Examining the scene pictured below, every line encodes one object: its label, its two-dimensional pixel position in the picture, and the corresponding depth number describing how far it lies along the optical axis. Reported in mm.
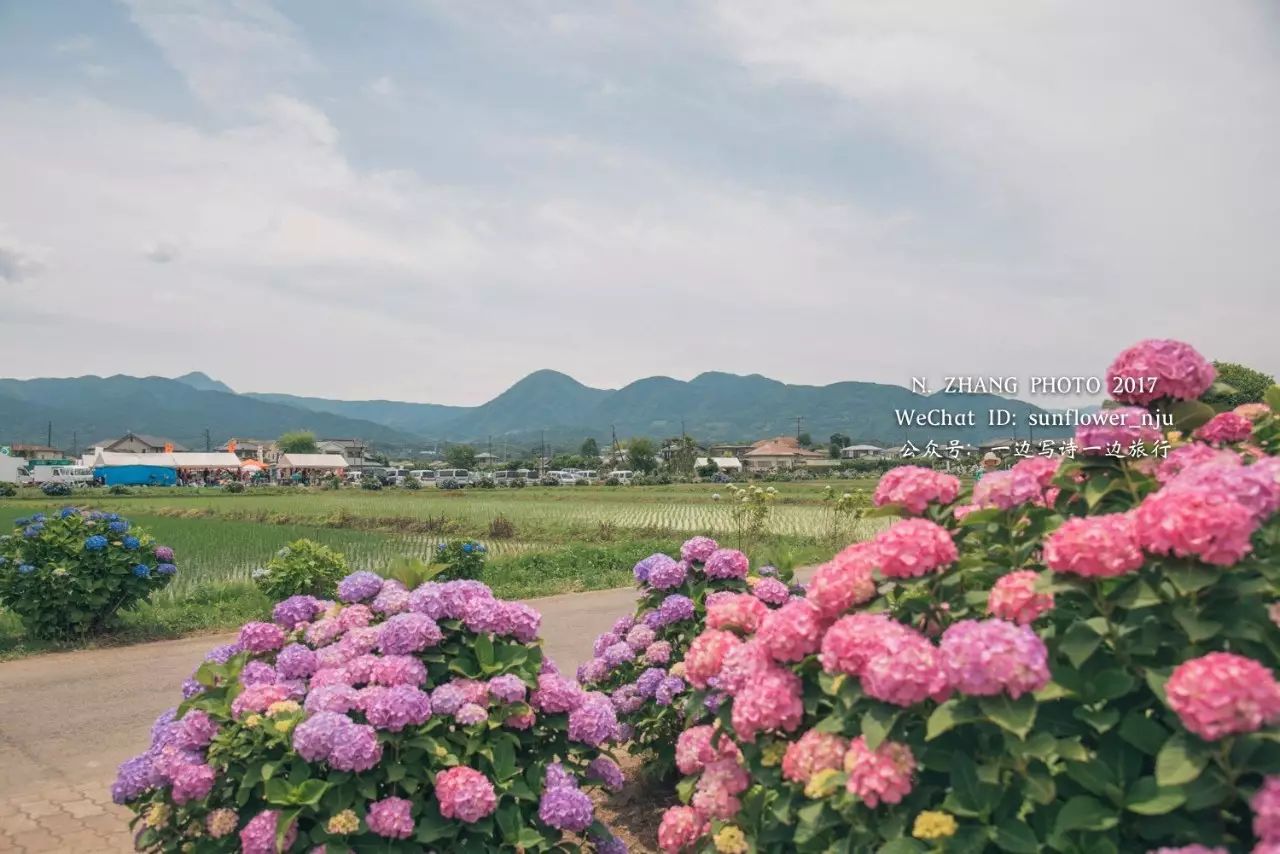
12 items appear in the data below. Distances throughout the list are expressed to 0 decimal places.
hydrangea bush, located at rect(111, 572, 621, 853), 2822
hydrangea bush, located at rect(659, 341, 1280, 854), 1746
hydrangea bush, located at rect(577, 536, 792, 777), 4485
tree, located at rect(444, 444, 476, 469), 129625
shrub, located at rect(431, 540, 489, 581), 11391
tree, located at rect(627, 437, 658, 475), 95212
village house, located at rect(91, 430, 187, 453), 116000
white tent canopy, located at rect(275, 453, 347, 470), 99688
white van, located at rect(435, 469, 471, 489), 64625
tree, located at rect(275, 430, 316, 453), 157875
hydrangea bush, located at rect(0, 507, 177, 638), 8789
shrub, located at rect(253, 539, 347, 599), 9867
